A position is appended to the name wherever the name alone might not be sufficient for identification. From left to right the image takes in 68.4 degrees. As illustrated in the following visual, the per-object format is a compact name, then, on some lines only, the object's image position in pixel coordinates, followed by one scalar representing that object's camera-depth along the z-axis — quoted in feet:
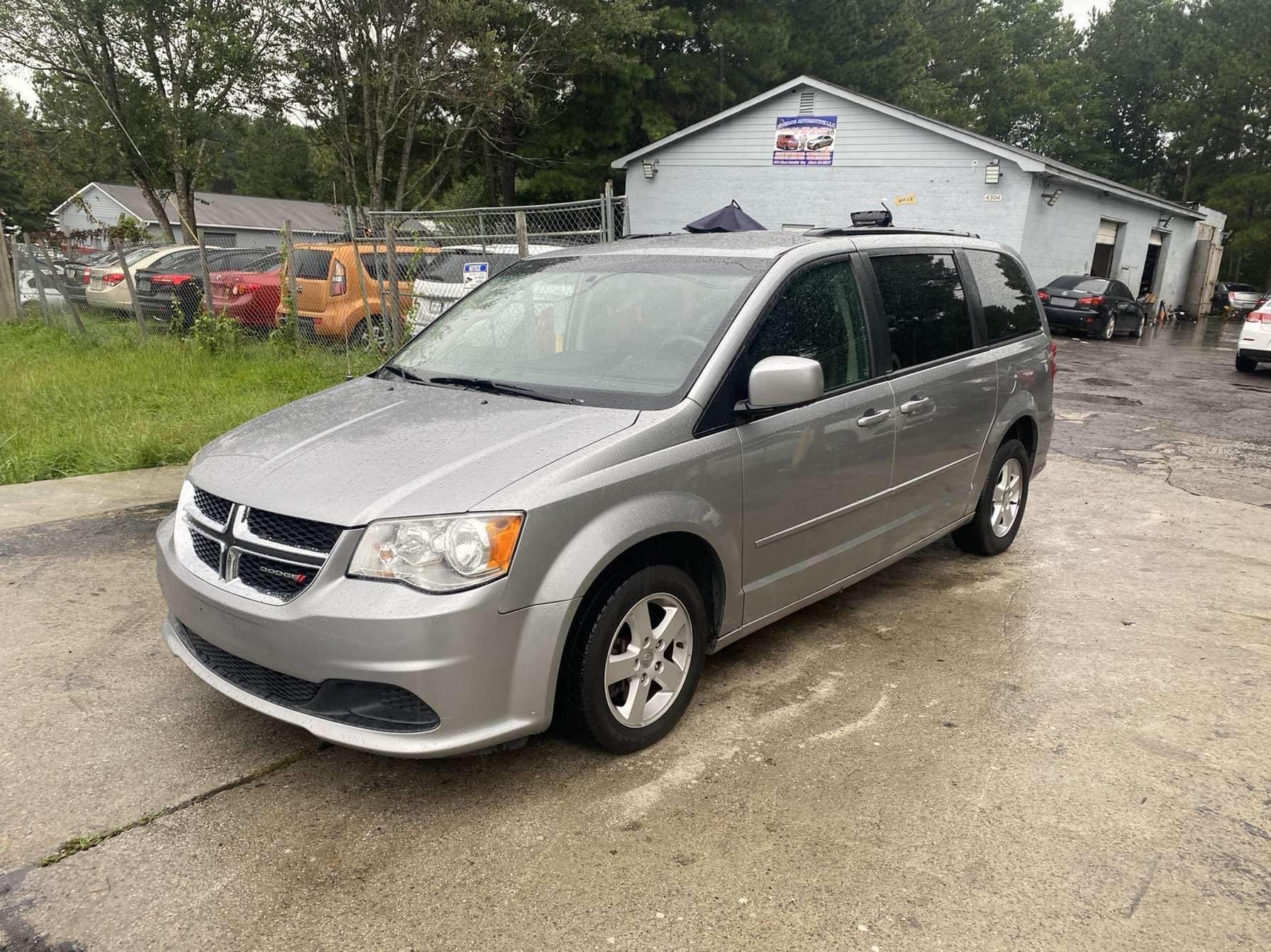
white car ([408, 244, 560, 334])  30.40
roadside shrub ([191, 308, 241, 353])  36.65
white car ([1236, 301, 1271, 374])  46.56
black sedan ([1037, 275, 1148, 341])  66.03
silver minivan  8.80
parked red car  38.65
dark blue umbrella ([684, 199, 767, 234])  43.57
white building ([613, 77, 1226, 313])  66.90
